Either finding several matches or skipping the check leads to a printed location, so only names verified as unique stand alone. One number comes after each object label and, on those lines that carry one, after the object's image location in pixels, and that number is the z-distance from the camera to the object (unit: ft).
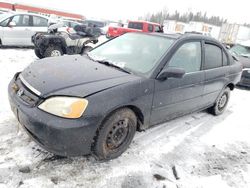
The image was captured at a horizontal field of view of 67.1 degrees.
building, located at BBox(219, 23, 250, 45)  70.27
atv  20.50
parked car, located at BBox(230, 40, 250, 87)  19.80
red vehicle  45.82
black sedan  6.62
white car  25.25
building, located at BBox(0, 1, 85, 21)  97.01
